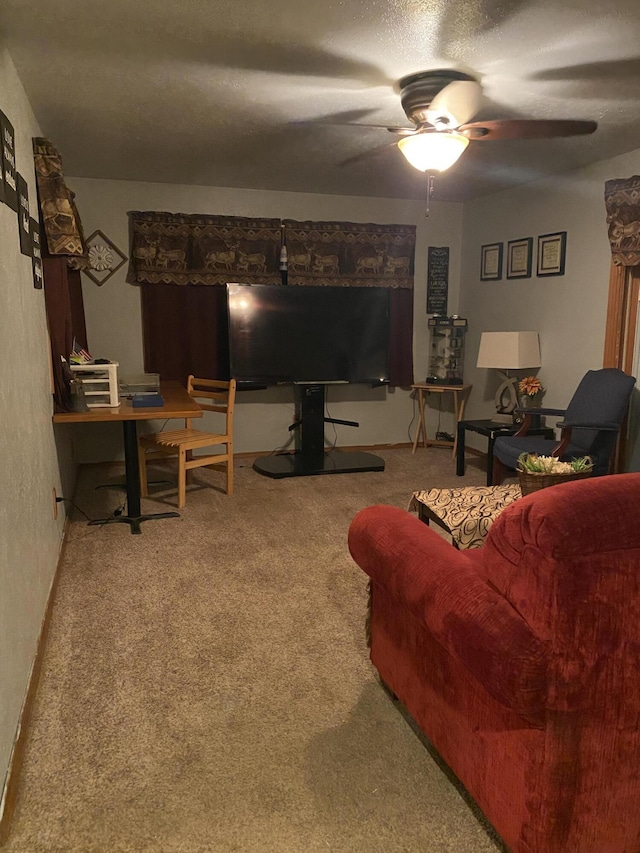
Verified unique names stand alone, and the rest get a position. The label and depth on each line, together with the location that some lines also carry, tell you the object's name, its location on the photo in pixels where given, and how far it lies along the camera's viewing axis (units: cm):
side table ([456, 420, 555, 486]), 465
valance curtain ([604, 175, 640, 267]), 389
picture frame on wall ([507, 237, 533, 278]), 509
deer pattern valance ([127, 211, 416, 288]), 509
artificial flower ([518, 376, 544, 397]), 482
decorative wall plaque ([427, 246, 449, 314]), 593
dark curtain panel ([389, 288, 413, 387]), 581
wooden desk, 344
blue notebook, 363
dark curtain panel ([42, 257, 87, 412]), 355
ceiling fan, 261
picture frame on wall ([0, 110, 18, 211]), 221
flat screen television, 516
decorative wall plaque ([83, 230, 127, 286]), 501
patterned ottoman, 271
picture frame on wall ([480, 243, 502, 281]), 546
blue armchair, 388
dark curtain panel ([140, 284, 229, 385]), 522
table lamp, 485
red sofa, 121
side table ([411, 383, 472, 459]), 573
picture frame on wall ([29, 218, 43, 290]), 298
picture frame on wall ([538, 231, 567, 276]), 471
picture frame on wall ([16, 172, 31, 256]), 259
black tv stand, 517
